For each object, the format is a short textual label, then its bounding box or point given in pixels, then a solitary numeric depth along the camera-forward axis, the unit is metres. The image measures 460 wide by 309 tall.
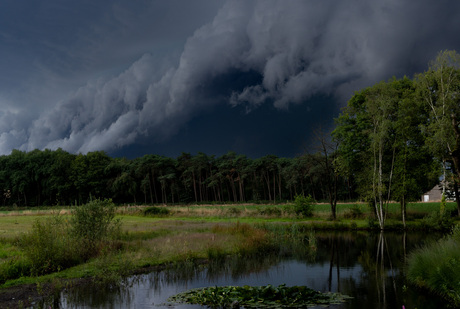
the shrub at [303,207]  44.72
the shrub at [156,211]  52.06
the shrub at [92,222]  19.33
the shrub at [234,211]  48.38
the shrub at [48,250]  15.98
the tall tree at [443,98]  30.61
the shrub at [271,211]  46.47
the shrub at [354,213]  43.79
